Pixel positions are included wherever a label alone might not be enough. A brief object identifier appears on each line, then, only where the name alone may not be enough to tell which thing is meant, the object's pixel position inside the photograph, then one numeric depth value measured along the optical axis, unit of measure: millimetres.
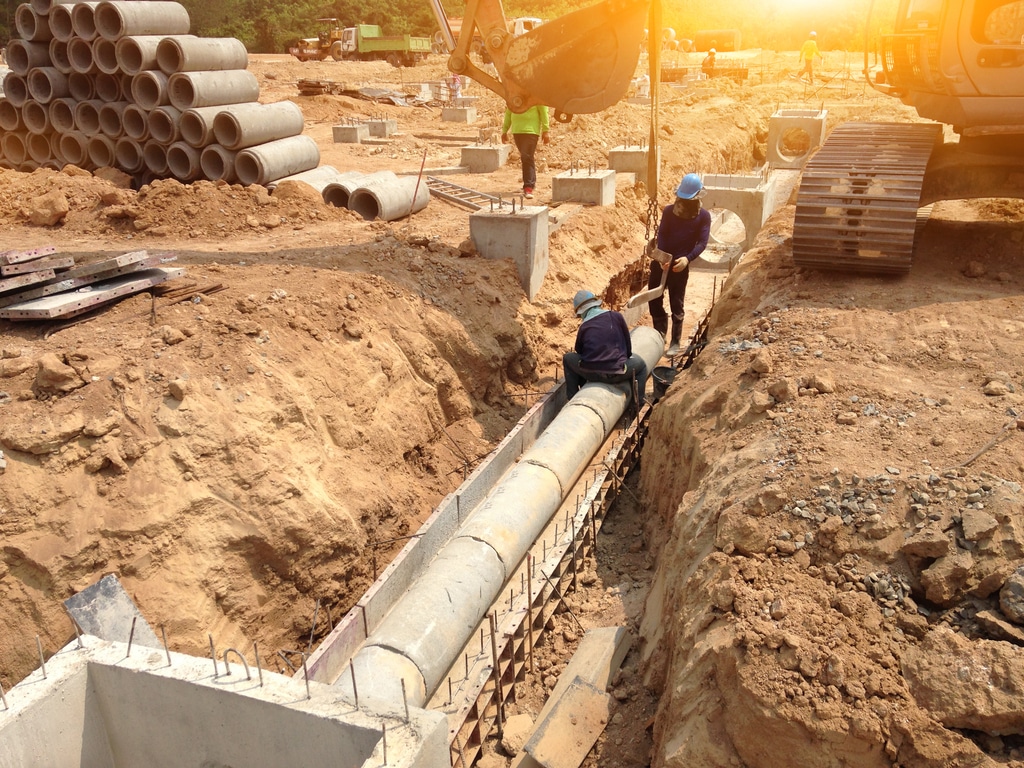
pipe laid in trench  5453
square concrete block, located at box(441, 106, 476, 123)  24344
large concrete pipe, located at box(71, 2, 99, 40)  12320
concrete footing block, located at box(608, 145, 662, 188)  15844
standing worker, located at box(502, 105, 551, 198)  12828
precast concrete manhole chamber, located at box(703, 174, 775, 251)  14594
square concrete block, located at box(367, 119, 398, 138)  20734
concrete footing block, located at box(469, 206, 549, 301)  10461
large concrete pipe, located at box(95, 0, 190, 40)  12031
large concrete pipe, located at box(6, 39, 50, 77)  12852
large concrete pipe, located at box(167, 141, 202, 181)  12469
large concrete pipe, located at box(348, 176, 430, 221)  12078
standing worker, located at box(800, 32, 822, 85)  31188
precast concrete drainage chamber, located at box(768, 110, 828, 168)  20031
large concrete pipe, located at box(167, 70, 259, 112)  12195
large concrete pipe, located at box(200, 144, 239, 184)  12344
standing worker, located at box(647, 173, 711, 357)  9867
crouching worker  8766
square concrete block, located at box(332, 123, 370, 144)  19406
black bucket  9336
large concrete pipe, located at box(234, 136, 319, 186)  12258
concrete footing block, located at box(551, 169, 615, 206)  13359
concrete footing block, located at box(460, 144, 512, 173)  16328
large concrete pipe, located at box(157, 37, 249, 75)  12141
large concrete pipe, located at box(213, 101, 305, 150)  12188
